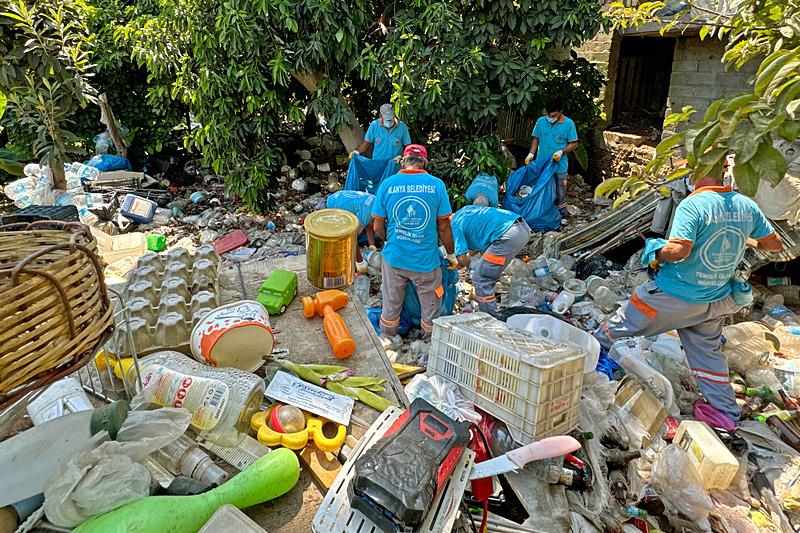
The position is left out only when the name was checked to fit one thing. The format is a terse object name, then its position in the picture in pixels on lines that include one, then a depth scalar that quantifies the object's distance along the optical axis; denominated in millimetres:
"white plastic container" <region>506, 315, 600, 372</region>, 2966
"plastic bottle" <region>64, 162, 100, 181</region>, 7277
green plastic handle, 1079
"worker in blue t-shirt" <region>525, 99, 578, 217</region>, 6480
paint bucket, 1735
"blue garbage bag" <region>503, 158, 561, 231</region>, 6352
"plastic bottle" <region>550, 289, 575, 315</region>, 4473
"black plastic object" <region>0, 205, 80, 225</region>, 2223
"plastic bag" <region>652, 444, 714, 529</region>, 2402
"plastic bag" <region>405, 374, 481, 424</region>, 2141
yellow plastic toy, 1514
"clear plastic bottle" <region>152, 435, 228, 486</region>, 1378
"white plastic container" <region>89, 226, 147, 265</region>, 4047
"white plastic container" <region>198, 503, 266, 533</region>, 1138
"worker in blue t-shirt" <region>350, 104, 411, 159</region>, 6137
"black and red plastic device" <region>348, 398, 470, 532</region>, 1195
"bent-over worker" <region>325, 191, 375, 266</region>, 4883
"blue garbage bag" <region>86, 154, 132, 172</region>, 7725
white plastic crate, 2043
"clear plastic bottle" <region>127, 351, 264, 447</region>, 1511
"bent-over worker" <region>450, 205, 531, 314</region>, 4160
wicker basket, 928
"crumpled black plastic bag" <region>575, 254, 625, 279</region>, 5055
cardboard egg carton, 1839
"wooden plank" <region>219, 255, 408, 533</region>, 1344
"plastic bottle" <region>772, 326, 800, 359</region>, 3756
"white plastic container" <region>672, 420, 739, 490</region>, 2520
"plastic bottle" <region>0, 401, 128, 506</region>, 1150
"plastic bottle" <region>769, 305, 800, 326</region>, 4098
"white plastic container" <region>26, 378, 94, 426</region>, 1535
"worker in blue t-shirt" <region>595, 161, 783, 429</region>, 2875
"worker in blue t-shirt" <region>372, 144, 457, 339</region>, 3623
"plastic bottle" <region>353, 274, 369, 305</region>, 4711
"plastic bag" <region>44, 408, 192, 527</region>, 1106
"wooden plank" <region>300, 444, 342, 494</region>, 1446
